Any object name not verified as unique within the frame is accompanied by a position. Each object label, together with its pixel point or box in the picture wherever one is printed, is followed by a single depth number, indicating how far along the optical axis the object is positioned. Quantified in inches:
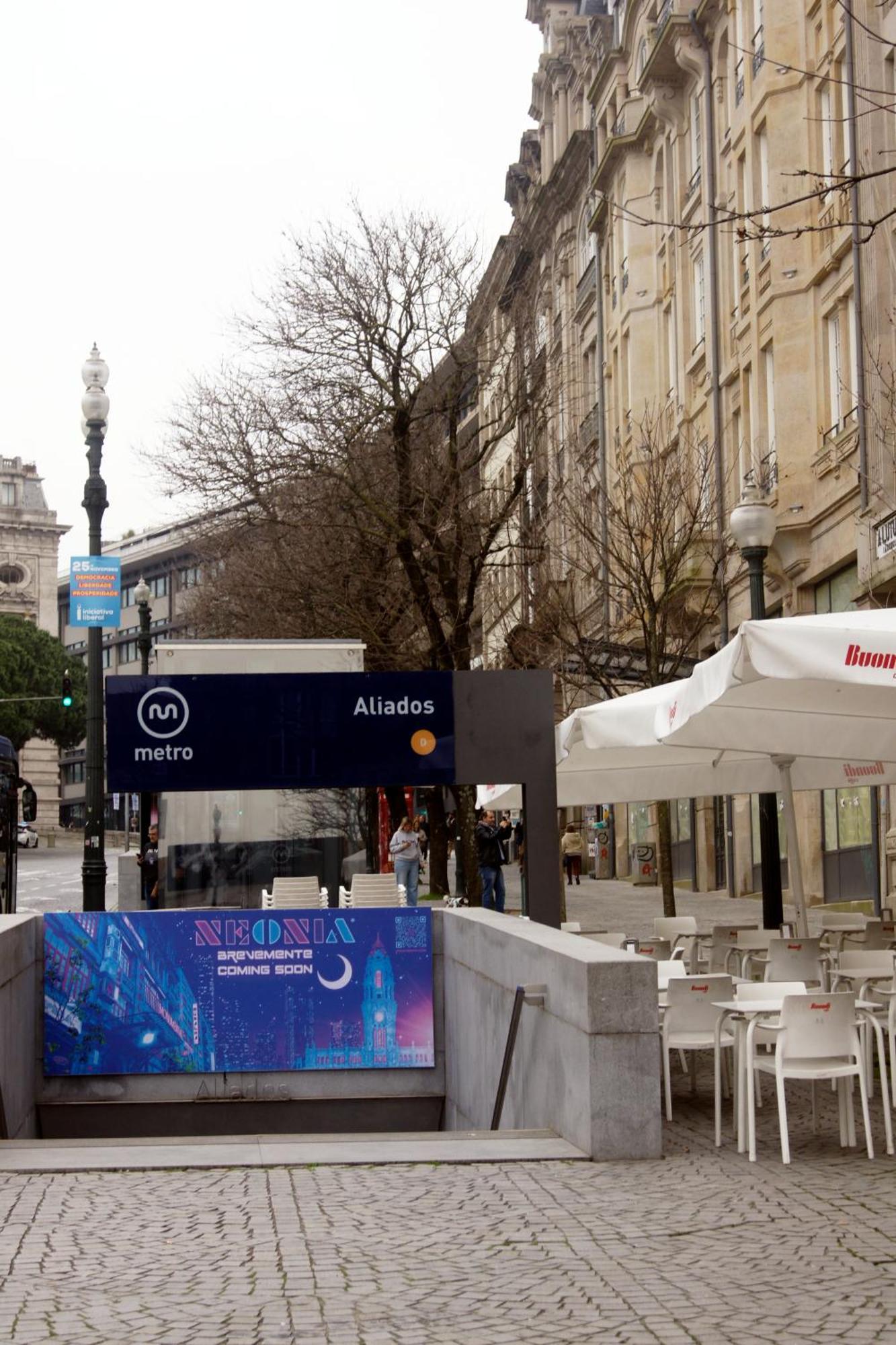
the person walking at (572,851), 1849.2
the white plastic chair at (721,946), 598.2
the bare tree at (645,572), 1063.0
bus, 1337.4
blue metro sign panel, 622.5
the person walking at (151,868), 1291.8
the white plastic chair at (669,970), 501.1
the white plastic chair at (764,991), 419.8
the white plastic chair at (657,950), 625.3
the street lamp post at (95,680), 922.1
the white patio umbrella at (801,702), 404.5
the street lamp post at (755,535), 651.5
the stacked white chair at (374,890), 770.2
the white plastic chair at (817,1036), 381.7
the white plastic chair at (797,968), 497.4
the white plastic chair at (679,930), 675.4
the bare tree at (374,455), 1180.5
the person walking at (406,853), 1195.3
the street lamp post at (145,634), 1350.9
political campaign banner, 900.0
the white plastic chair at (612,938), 606.6
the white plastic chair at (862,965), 473.4
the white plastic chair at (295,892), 765.3
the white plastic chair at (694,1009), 446.0
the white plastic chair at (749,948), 580.7
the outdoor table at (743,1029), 388.8
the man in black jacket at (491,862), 1223.5
